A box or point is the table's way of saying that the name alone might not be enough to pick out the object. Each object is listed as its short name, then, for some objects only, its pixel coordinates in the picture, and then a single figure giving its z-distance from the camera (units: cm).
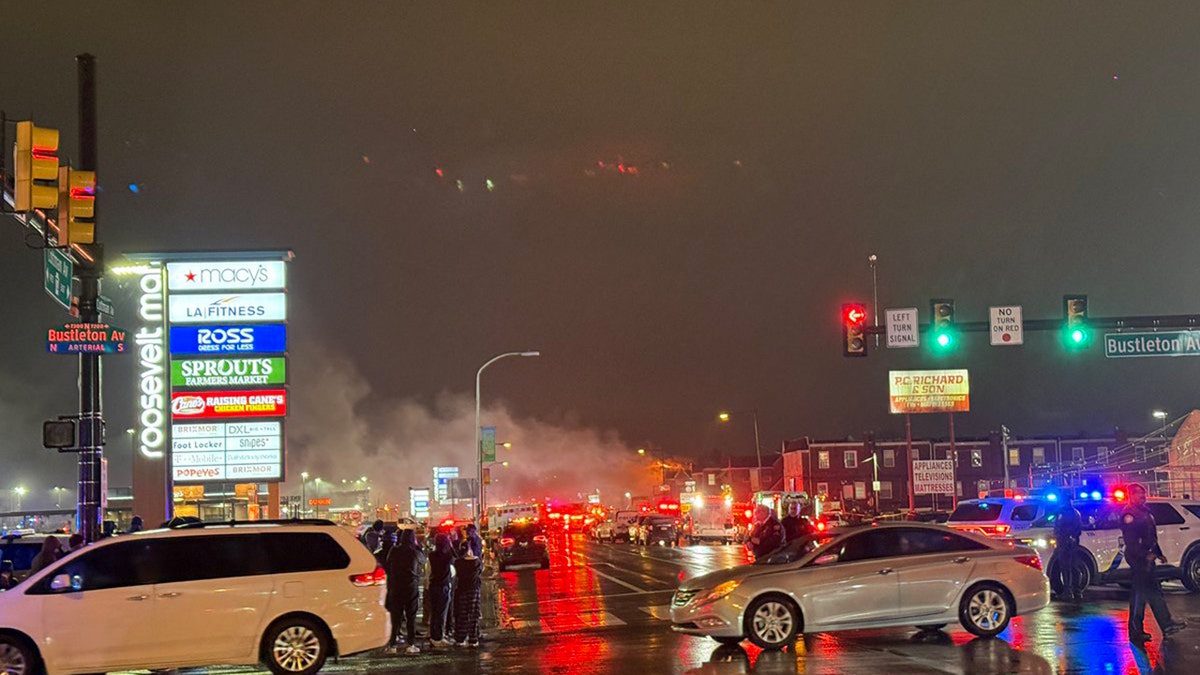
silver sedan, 1410
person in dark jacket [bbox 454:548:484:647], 1582
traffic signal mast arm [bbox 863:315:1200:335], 2884
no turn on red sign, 2931
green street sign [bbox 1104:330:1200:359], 2944
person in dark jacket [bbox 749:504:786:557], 2004
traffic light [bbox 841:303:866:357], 2717
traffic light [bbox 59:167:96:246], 1552
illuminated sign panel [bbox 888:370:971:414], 5734
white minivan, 1225
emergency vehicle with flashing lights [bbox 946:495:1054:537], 2214
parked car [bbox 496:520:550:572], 3719
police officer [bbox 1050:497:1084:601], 1969
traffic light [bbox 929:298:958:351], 2875
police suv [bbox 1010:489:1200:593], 2006
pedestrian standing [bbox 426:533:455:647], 1605
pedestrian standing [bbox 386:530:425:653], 1583
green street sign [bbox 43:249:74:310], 1645
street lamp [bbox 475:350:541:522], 4331
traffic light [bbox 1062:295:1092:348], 2866
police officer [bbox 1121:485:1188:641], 1360
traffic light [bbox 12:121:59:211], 1427
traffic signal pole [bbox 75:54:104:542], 1778
